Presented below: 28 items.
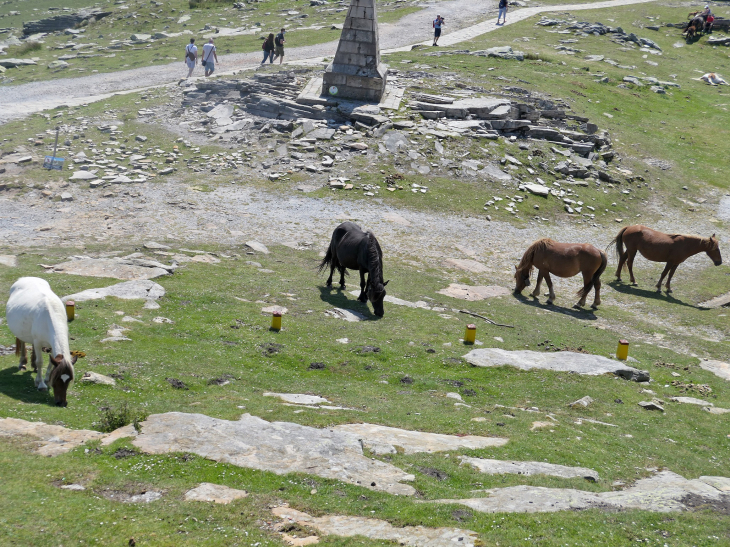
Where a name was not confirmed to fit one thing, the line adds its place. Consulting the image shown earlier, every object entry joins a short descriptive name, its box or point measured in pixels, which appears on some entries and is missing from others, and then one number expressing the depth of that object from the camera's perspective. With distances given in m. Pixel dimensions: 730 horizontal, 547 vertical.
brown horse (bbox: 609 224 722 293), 26.03
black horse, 19.27
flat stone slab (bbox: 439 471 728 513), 9.45
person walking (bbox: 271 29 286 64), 48.19
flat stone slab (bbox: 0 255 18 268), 19.90
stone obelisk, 37.06
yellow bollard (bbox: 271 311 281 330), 17.02
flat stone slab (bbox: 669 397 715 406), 15.89
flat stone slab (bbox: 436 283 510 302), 23.11
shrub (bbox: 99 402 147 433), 10.69
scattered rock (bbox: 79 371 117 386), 12.43
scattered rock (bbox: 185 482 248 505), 8.91
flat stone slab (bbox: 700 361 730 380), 18.31
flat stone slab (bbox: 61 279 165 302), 17.39
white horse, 11.43
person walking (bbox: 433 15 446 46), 55.22
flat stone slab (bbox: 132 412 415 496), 9.98
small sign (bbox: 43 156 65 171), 31.03
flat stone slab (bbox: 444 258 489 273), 26.19
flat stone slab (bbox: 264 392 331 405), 13.00
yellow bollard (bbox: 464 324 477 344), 17.98
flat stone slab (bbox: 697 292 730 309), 25.02
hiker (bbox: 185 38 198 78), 45.84
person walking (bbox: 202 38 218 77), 45.78
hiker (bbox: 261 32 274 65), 47.75
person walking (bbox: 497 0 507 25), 64.88
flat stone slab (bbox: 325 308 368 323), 18.94
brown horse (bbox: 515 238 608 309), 22.70
